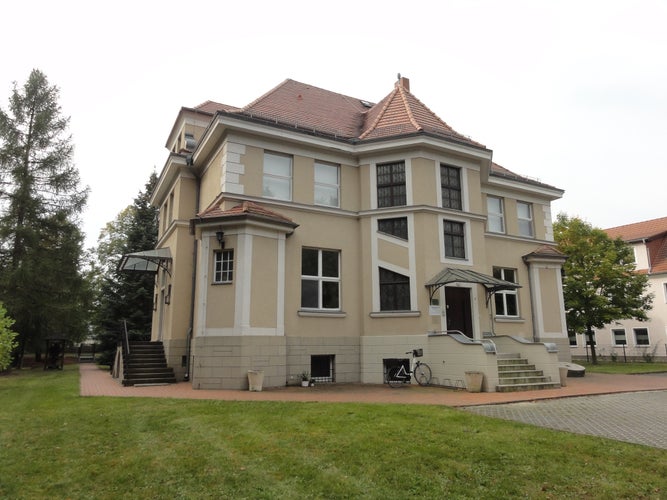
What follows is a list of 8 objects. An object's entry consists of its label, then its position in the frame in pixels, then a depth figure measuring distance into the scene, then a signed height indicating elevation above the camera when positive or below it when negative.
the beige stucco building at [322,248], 12.78 +2.80
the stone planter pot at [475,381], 11.81 -1.10
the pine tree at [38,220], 22.41 +6.11
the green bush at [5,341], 13.24 -0.05
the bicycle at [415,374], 13.28 -1.04
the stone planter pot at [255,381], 11.90 -1.09
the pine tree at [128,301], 23.97 +1.96
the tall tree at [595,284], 25.48 +2.94
